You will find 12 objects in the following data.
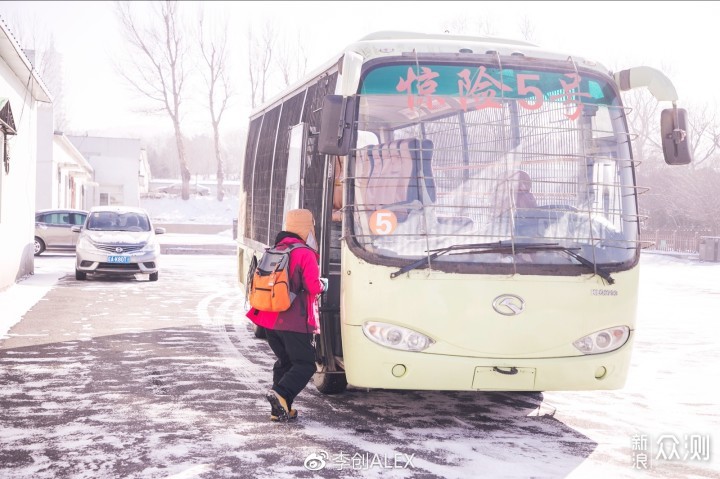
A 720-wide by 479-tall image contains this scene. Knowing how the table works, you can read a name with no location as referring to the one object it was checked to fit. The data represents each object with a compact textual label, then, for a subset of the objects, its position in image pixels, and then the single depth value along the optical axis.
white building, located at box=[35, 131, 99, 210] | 37.45
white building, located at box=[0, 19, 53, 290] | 16.47
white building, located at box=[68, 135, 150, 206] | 61.31
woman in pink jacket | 6.43
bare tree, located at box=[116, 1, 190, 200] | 59.28
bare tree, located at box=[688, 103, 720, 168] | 55.97
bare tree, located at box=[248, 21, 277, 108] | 61.59
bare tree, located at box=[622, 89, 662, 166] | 57.59
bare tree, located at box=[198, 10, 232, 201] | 60.75
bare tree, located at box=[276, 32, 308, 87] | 61.72
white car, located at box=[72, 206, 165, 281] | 19.02
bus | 6.27
